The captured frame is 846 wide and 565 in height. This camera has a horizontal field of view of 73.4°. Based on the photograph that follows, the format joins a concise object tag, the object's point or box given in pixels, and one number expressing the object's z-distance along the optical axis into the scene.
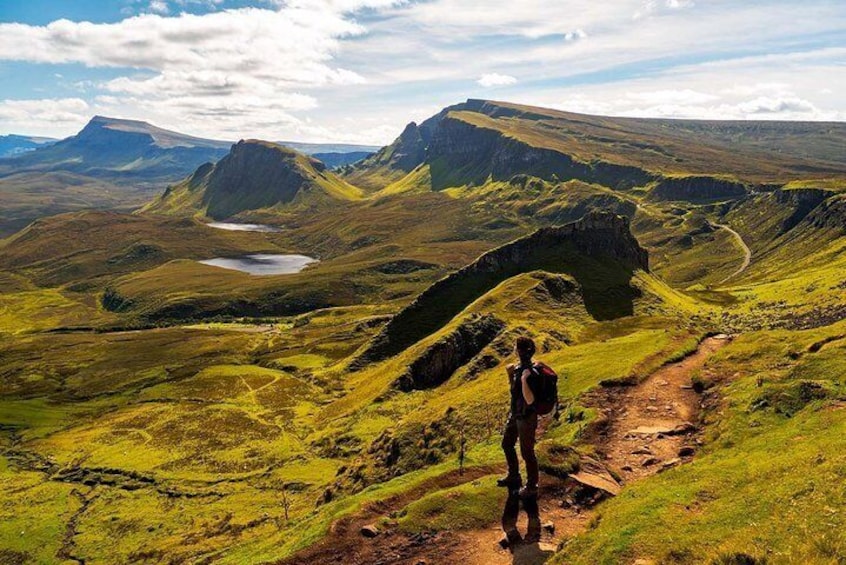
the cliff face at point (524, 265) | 133.25
